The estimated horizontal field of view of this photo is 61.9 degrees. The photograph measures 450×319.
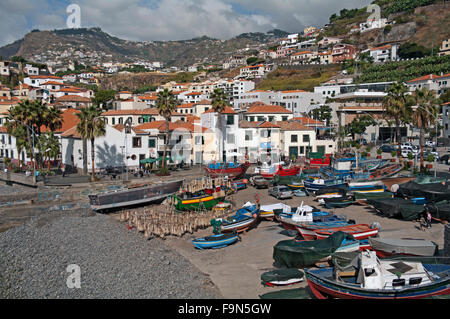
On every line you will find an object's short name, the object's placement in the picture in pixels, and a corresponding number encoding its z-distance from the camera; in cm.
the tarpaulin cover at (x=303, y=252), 2033
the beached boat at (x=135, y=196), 3588
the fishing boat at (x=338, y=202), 3462
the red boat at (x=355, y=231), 2412
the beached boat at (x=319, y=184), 4075
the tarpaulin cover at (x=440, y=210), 2766
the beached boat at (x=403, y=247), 2047
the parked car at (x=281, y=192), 3909
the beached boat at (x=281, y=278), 1855
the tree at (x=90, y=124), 4406
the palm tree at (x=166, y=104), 5131
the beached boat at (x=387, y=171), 4557
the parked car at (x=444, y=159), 5261
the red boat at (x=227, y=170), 4878
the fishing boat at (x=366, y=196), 3462
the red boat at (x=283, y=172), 4881
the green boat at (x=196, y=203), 3525
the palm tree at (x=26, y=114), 4647
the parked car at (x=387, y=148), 6740
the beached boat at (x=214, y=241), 2517
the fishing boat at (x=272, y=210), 3067
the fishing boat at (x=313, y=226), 2517
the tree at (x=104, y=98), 12461
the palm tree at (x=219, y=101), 5644
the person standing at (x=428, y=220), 2691
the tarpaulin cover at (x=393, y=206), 2878
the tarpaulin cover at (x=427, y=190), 3186
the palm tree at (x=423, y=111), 4406
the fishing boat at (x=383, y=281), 1538
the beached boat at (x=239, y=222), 2762
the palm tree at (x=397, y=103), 5334
